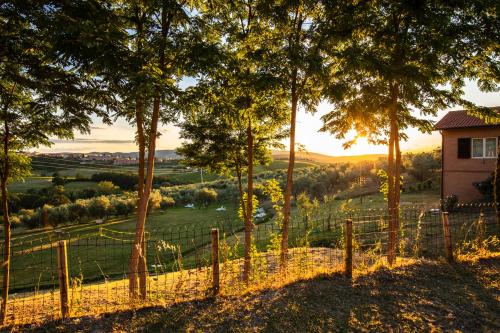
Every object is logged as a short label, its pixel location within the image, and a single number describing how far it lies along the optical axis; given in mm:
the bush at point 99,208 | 40466
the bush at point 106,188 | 61169
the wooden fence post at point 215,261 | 6863
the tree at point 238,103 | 9477
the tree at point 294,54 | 9383
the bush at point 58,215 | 38562
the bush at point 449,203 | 24020
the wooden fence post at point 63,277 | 5992
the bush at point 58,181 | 63406
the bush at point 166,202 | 46781
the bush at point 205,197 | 48688
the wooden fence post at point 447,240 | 9328
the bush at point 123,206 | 42031
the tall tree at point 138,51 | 7207
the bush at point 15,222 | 37500
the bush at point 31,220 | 38406
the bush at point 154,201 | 42303
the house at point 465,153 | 24141
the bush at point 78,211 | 39469
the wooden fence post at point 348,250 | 7781
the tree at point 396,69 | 9328
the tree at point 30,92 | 8336
